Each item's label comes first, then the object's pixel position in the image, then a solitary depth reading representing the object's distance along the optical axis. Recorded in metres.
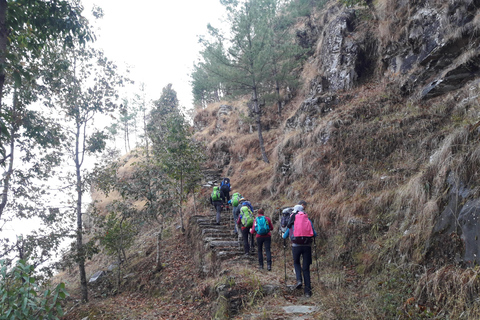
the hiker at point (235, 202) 10.39
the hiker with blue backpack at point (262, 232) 7.41
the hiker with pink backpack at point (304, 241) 5.95
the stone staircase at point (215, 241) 8.83
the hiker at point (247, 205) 8.75
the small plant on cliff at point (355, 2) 13.86
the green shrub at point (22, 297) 3.29
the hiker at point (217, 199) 11.93
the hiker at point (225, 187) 12.81
